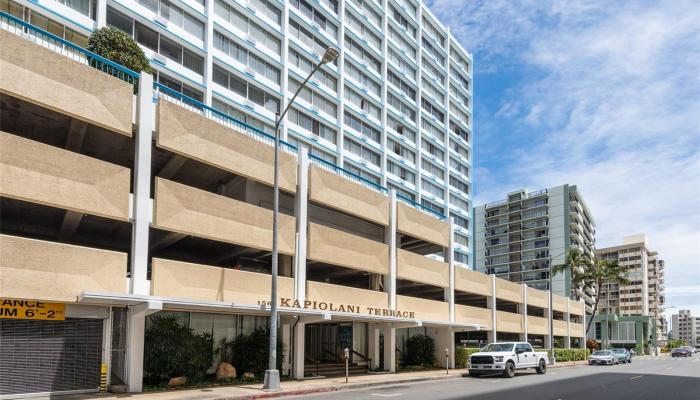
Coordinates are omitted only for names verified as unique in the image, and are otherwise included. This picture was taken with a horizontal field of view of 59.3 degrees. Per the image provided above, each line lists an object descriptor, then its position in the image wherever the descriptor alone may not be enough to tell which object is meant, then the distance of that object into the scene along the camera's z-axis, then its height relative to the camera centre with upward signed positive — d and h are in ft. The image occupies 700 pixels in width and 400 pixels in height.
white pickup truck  101.30 -13.10
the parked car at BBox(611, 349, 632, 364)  188.14 -22.46
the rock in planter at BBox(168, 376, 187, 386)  72.23 -11.95
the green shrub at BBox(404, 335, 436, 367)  129.29 -14.78
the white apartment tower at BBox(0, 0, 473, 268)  131.85 +57.85
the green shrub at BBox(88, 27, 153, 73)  77.56 +29.35
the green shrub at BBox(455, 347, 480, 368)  132.57 -16.16
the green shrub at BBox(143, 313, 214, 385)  71.92 -8.60
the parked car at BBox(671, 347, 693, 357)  284.61 -32.12
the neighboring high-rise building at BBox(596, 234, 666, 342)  545.44 -3.91
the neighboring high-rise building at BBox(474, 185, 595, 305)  406.62 +33.60
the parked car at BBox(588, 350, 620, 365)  175.94 -21.51
